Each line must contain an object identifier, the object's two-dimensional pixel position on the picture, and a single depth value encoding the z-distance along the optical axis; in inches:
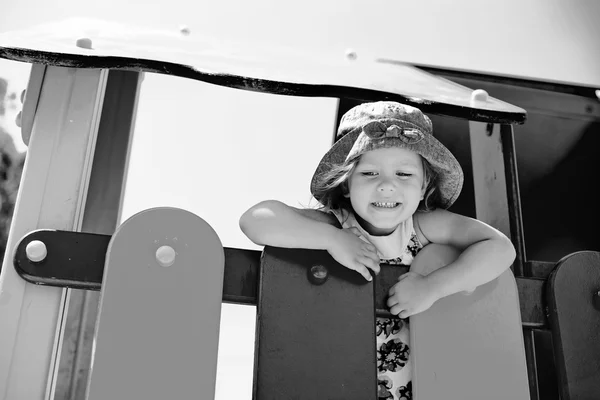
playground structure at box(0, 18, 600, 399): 33.8
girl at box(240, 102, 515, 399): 37.9
